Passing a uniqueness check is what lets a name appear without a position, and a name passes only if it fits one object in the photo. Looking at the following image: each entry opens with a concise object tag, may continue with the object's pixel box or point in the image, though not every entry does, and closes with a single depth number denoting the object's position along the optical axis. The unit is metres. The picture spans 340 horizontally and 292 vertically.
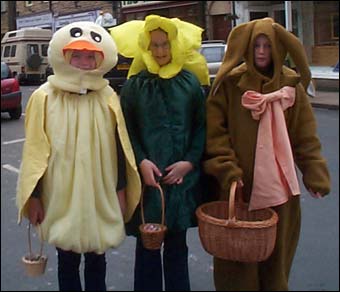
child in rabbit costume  2.42
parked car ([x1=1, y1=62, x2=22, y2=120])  9.27
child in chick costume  2.30
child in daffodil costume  2.44
